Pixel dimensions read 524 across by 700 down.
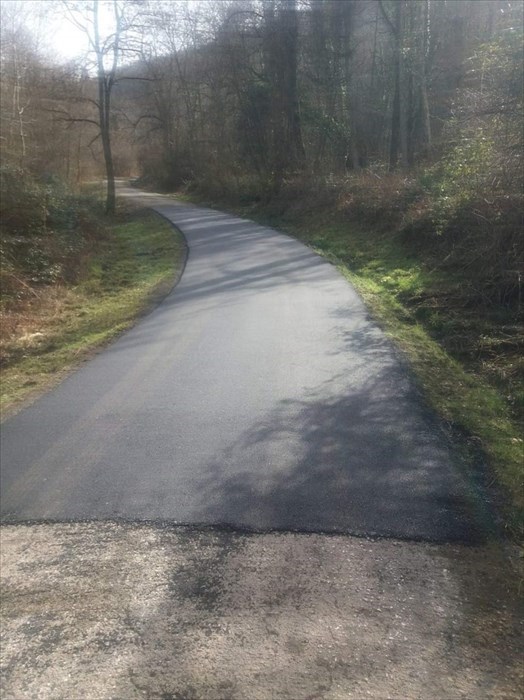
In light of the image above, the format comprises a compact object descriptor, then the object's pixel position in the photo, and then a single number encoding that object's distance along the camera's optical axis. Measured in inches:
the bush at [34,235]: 606.0
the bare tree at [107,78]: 1140.5
